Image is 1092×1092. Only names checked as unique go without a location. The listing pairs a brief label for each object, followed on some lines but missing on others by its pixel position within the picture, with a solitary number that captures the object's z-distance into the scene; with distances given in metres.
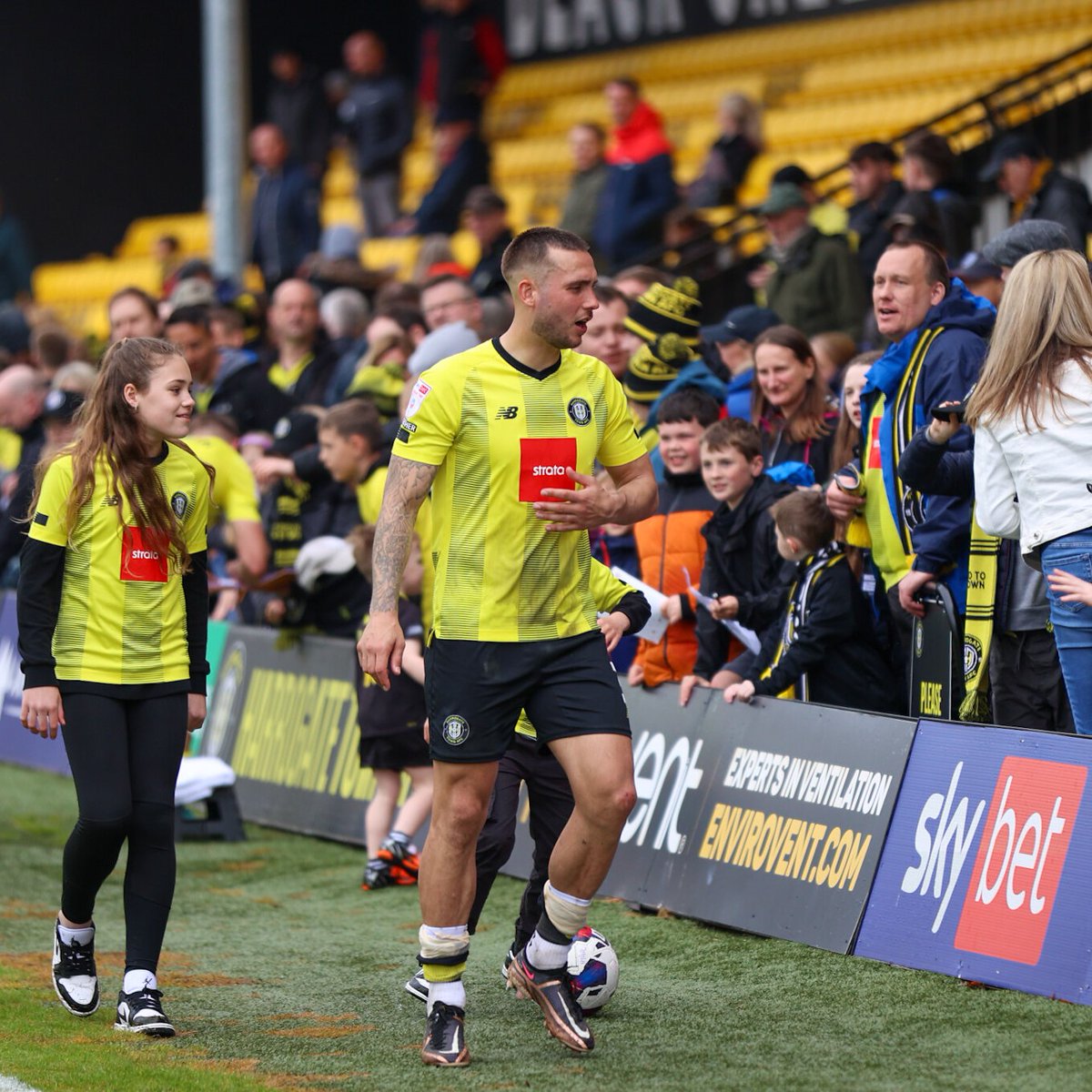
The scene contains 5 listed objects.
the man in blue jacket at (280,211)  35.12
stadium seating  30.92
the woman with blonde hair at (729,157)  28.58
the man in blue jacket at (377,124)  35.44
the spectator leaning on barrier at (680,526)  16.00
